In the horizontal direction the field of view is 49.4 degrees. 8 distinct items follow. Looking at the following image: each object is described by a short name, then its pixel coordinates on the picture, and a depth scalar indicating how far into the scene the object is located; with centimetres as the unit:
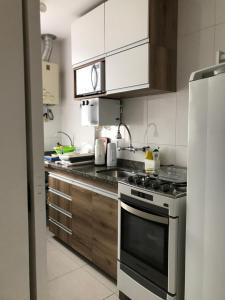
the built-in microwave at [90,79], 239
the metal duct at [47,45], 330
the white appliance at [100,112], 255
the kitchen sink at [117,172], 244
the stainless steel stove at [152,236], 148
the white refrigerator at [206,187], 117
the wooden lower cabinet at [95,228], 201
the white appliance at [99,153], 271
